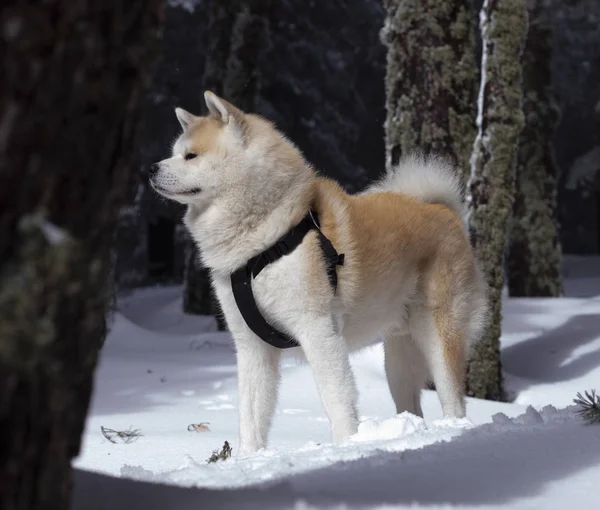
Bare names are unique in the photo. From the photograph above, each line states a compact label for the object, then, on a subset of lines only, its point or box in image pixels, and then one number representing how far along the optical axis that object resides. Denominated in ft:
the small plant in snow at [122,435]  16.93
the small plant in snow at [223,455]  12.35
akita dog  13.37
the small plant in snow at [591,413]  10.72
